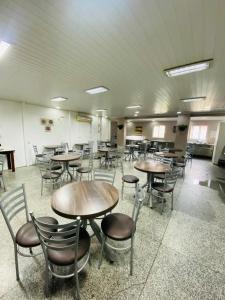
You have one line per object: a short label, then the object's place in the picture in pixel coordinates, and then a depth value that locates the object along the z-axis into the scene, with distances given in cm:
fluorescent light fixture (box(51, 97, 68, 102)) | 486
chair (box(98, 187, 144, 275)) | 146
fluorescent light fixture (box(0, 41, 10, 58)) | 179
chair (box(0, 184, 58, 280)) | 134
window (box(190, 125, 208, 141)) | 1055
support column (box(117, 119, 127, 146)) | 1119
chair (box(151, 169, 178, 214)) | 265
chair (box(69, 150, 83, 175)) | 425
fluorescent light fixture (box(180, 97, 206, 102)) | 452
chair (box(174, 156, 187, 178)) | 470
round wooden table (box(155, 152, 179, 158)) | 492
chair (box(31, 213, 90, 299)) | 105
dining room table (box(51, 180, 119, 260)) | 138
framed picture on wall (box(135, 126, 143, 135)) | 1355
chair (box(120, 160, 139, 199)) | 307
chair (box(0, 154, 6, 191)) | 350
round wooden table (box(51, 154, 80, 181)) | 369
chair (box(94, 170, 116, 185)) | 243
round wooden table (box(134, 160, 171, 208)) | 289
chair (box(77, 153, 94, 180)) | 379
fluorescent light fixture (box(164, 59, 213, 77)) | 220
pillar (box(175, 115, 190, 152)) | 800
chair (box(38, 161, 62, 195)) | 322
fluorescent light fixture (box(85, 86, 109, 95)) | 369
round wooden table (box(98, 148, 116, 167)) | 568
